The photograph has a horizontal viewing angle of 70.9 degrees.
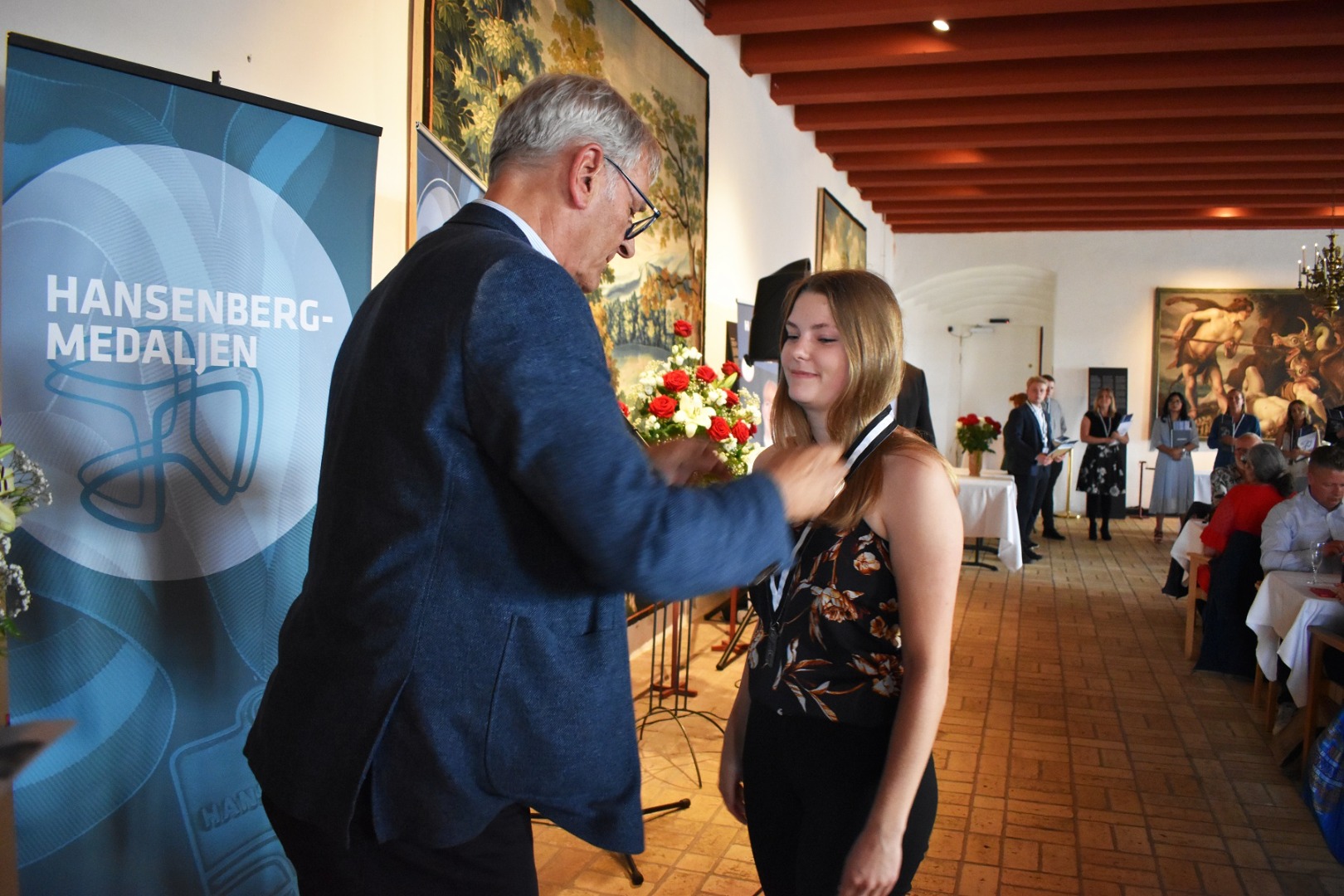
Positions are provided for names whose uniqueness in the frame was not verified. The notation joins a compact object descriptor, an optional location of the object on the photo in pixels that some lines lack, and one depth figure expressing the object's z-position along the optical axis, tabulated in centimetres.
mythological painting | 1326
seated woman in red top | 512
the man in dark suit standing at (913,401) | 654
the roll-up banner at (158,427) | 176
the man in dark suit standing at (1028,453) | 974
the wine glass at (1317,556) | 416
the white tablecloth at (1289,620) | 397
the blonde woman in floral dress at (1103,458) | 1163
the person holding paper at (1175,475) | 1143
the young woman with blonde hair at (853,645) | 147
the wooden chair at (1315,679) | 385
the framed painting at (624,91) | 346
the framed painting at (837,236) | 975
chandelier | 948
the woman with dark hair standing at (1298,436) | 926
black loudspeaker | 545
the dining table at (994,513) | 773
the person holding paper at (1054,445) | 1021
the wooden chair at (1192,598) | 577
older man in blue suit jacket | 99
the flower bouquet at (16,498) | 153
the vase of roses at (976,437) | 889
